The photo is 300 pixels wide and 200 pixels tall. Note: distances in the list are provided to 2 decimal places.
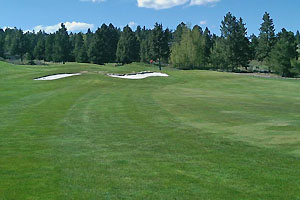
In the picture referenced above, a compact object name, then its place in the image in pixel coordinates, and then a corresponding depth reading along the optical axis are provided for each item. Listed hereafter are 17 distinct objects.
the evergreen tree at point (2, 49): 128.40
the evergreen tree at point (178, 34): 129.01
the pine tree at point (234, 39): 93.69
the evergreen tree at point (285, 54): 76.31
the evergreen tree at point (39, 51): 125.44
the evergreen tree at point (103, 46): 107.25
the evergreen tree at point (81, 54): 111.12
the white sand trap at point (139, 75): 49.40
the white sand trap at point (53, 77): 44.06
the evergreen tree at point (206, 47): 107.37
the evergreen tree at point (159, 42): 97.44
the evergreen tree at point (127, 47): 108.25
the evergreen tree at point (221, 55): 94.44
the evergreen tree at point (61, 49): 112.94
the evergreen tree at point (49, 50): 120.00
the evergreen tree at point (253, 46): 99.05
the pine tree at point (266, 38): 95.06
